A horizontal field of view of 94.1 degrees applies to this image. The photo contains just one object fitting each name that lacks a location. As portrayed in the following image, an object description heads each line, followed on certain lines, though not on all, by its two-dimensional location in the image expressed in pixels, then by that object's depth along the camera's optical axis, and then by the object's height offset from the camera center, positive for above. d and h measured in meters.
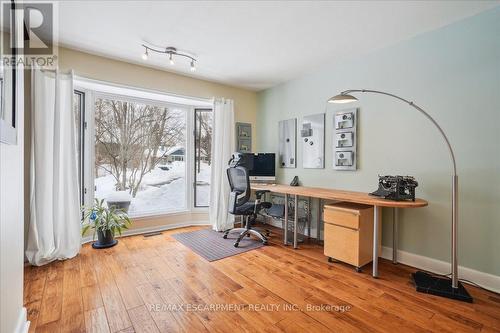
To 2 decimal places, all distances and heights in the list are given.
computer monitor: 4.08 -0.05
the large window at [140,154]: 3.54 +0.16
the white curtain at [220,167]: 3.96 -0.05
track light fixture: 2.90 +1.44
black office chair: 3.20 -0.47
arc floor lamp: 1.98 -1.09
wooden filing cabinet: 2.44 -0.75
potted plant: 3.07 -0.80
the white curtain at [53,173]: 2.56 -0.10
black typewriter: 2.27 -0.23
